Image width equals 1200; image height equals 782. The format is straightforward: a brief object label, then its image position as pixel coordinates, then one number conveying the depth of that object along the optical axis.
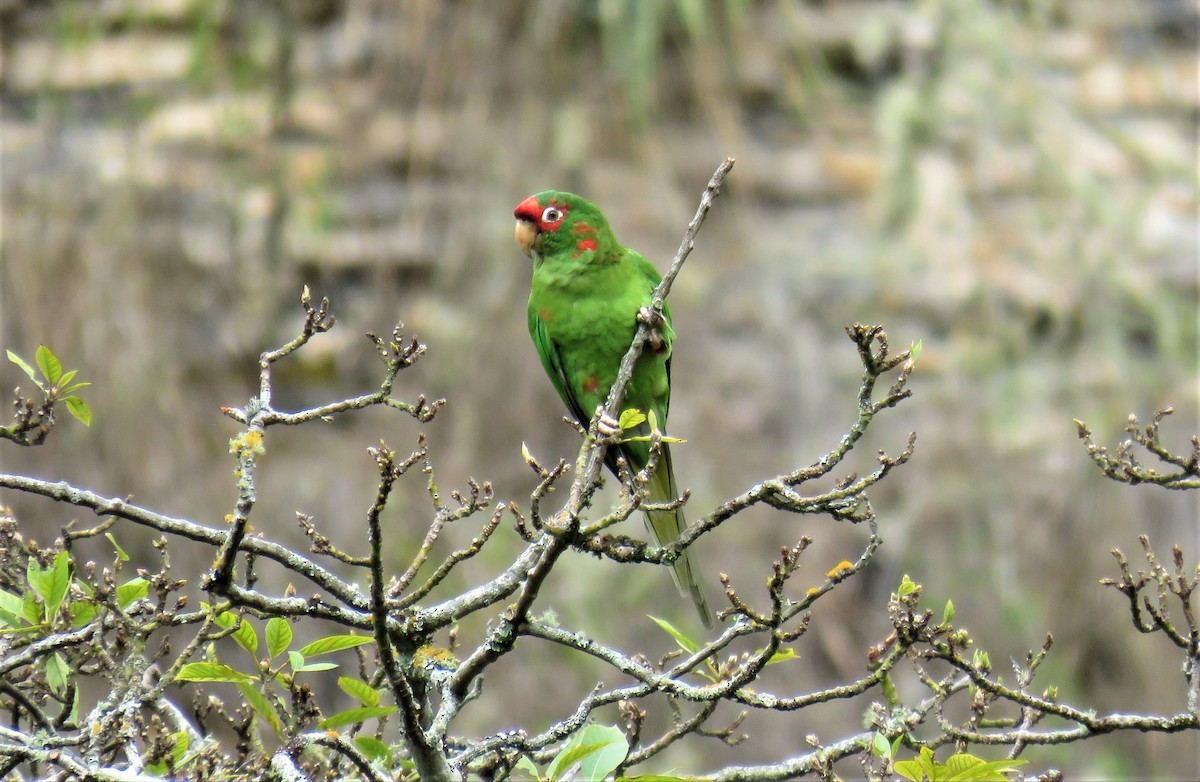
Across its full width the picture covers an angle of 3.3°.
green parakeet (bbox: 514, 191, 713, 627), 12.80
